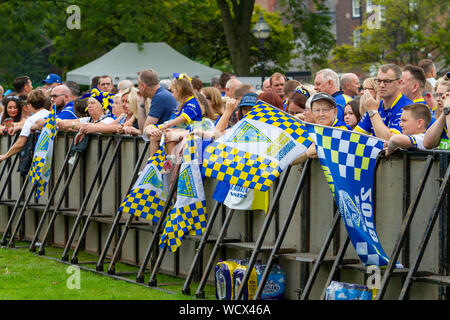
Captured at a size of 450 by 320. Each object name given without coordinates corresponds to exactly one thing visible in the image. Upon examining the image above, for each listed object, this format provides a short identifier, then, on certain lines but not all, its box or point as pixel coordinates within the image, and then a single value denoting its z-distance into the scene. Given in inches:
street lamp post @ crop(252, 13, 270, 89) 1258.6
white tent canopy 1306.6
